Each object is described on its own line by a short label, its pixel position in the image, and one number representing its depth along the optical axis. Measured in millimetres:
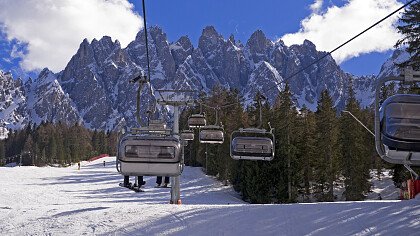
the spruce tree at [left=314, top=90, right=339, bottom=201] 41781
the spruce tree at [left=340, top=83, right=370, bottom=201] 40219
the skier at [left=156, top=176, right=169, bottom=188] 18945
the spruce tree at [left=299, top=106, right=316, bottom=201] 42625
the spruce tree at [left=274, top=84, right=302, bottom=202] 40969
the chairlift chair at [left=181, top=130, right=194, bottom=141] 29803
